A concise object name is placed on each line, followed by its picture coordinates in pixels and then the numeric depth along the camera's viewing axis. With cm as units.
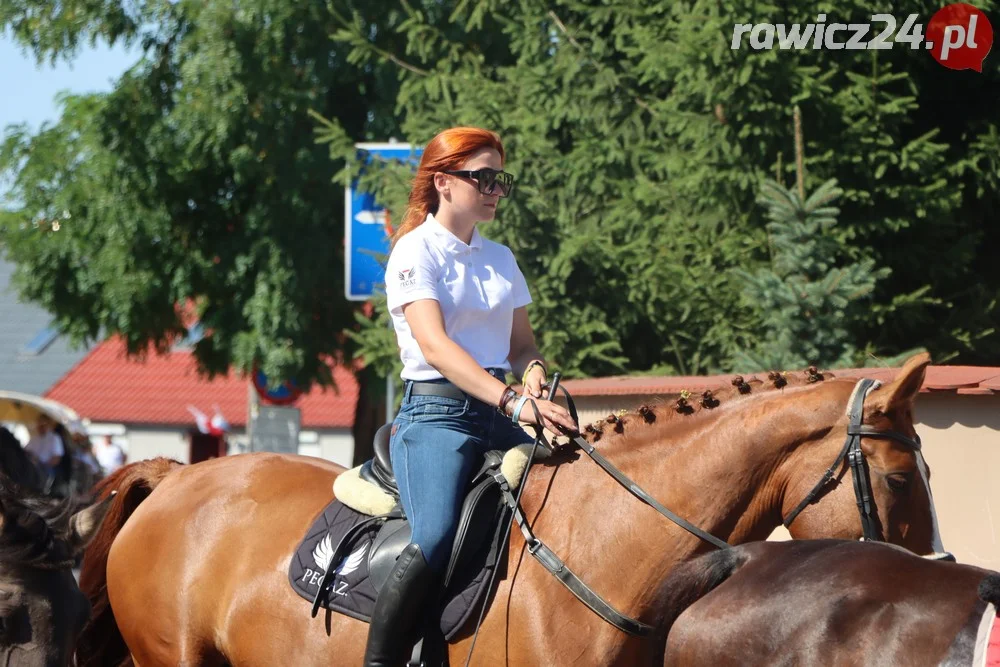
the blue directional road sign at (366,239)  2266
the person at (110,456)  4891
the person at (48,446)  3409
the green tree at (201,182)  3437
